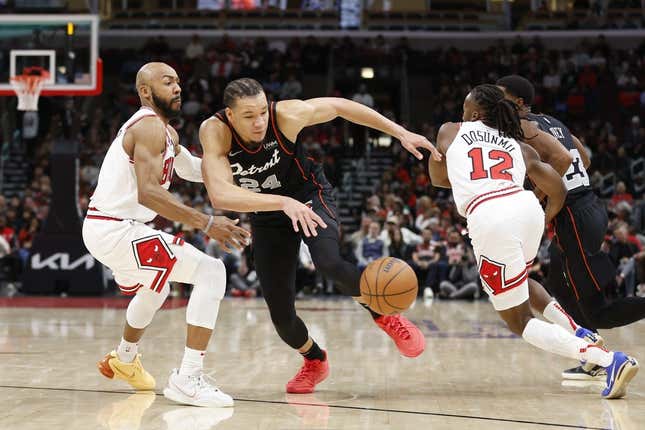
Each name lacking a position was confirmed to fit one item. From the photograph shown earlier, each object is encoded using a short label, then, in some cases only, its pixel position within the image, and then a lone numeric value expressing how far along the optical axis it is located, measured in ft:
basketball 15.62
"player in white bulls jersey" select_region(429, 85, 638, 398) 16.07
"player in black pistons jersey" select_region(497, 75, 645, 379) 18.75
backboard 43.68
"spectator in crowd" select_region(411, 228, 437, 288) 47.21
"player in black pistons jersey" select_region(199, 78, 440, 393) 16.12
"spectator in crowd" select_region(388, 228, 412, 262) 47.14
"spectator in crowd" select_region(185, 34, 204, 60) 75.31
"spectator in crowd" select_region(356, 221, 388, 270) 46.93
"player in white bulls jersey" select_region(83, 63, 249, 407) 15.71
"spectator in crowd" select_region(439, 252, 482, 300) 46.29
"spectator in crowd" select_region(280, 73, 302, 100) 70.28
